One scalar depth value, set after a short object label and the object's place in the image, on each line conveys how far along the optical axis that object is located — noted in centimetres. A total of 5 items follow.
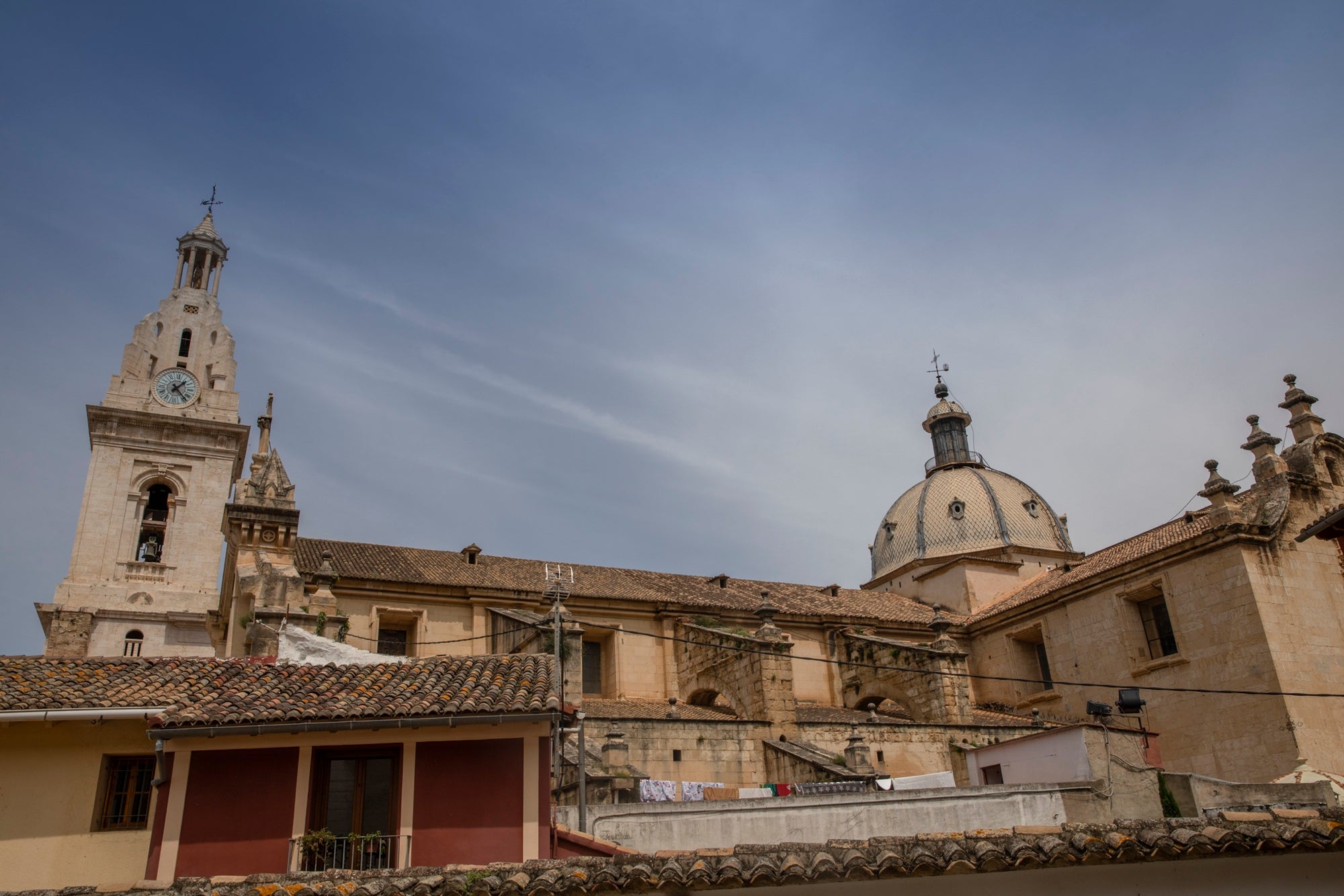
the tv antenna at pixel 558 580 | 2512
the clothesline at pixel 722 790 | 2039
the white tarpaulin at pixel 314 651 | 1605
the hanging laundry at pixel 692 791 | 2151
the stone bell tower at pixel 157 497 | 3266
